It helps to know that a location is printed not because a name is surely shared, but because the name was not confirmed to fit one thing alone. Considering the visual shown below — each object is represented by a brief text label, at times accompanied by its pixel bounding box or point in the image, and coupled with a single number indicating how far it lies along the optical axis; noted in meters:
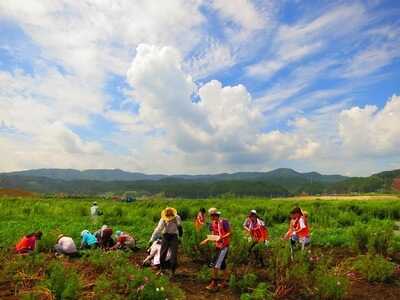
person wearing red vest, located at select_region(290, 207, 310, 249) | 9.31
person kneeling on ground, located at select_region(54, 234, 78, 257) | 10.75
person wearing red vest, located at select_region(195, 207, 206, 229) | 14.01
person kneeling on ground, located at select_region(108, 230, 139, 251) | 11.55
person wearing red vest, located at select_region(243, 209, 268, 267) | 9.70
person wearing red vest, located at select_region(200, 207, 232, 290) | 7.63
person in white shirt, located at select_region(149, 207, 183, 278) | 8.83
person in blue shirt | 12.09
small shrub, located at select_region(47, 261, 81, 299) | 5.60
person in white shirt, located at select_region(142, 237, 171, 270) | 9.48
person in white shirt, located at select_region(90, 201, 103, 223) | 19.19
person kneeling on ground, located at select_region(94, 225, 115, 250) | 12.09
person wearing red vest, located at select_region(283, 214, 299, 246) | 9.44
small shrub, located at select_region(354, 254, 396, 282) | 8.12
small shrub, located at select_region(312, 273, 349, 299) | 6.50
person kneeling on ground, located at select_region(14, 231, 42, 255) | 10.27
